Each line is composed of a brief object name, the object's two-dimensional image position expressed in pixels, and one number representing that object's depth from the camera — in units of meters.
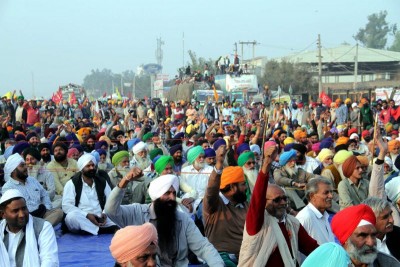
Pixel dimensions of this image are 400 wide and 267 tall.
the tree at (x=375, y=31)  126.11
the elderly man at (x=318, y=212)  6.20
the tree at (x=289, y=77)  55.03
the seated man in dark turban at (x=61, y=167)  11.23
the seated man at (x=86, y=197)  9.44
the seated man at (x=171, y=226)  6.20
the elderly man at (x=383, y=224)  5.73
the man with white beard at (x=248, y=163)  10.18
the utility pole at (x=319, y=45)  44.52
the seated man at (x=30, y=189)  9.28
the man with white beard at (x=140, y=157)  12.84
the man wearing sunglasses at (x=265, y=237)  5.27
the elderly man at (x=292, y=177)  10.65
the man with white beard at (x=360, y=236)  5.02
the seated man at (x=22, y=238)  6.06
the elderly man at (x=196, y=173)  10.79
